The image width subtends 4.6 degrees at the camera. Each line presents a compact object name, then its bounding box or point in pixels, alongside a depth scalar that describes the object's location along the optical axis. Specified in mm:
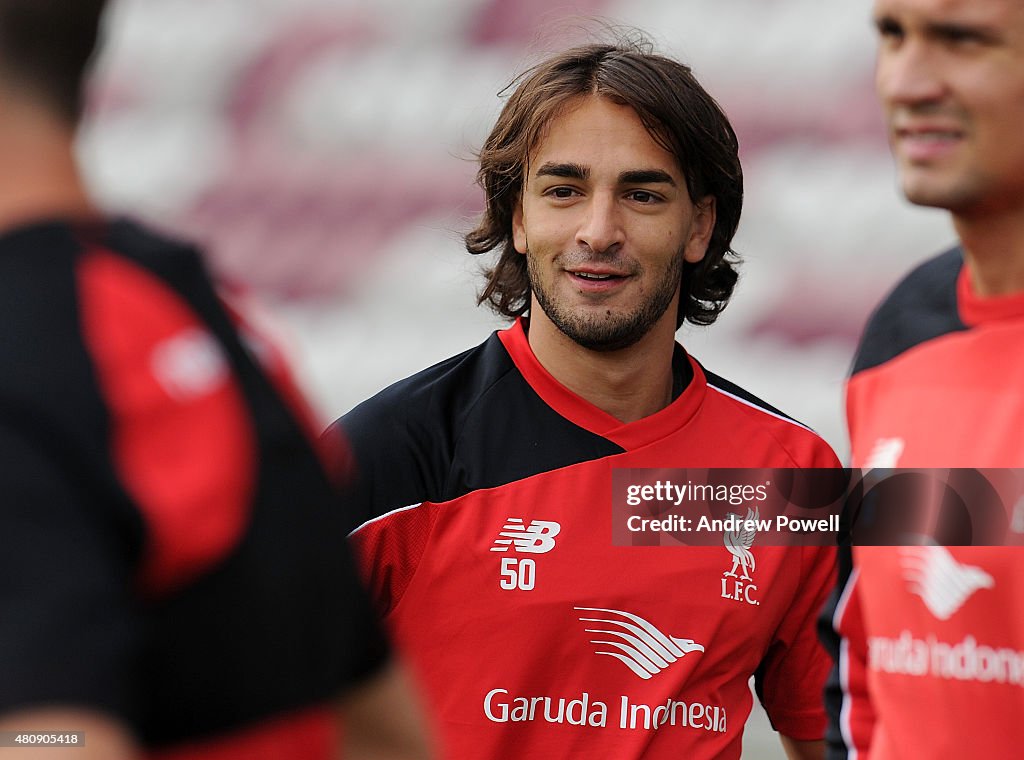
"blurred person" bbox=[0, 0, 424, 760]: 5618
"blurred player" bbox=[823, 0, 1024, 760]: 8629
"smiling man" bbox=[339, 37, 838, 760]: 8936
